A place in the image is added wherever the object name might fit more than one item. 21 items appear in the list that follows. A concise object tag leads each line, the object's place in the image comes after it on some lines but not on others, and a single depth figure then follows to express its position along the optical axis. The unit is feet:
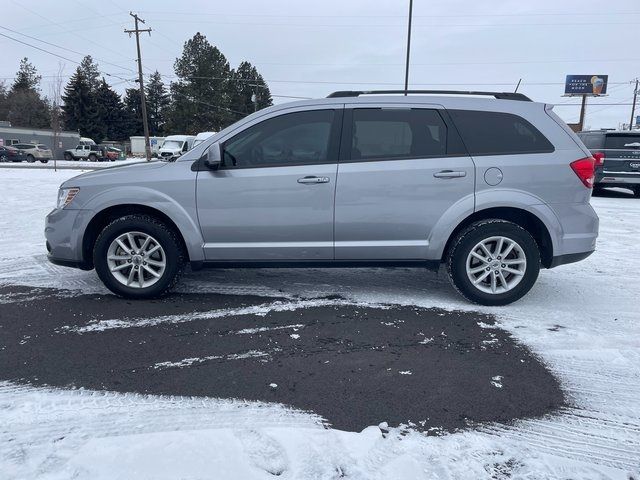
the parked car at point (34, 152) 138.85
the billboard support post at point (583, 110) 183.03
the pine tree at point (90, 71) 260.11
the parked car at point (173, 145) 115.96
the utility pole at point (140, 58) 132.57
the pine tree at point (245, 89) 223.30
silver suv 14.29
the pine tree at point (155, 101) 302.45
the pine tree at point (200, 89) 207.07
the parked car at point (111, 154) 163.84
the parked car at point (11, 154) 130.31
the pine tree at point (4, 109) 234.99
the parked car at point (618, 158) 43.98
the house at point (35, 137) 172.60
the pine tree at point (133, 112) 264.31
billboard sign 206.80
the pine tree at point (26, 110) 232.12
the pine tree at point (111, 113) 242.93
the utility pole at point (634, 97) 200.40
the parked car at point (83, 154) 156.76
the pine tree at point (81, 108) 227.81
